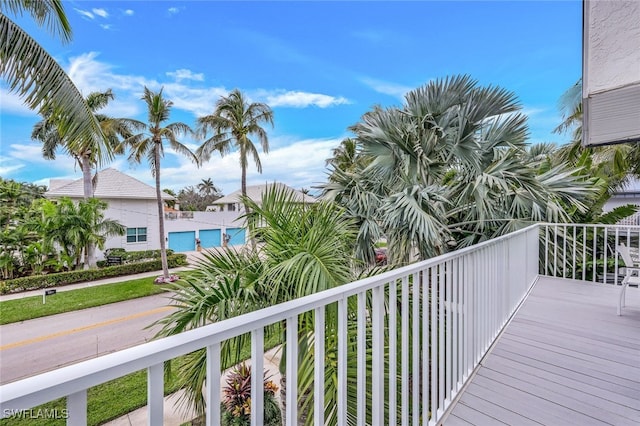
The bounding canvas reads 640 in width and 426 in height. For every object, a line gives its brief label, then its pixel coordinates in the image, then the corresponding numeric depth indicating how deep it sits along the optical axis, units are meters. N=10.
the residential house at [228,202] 25.79
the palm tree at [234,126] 13.00
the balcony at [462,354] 0.69
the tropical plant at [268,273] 2.01
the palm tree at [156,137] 11.55
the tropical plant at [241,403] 3.45
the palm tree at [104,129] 12.41
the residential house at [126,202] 15.29
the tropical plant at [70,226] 11.48
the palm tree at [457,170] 4.29
